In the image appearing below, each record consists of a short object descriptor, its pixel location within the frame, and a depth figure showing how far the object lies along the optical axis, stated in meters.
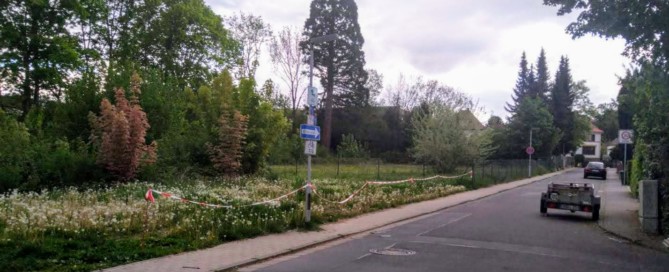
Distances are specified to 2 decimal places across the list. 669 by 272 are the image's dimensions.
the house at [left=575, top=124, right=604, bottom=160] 117.75
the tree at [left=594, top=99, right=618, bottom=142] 119.81
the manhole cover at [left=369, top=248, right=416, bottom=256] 10.94
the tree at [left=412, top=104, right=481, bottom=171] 37.31
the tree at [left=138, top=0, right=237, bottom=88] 40.50
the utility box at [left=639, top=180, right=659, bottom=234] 14.47
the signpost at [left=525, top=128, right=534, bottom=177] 49.00
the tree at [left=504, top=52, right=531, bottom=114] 82.75
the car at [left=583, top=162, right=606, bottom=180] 45.62
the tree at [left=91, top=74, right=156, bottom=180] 19.25
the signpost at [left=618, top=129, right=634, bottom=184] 28.12
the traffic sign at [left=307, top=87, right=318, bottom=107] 14.64
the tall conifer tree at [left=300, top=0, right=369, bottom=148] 56.41
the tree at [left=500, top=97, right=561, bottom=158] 60.38
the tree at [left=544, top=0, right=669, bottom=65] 12.07
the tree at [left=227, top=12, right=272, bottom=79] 56.44
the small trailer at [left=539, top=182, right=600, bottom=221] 17.64
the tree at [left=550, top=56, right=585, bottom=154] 76.44
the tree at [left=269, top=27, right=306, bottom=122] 59.42
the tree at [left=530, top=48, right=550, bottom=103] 80.38
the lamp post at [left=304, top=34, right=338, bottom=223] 14.16
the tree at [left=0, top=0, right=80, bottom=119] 31.66
